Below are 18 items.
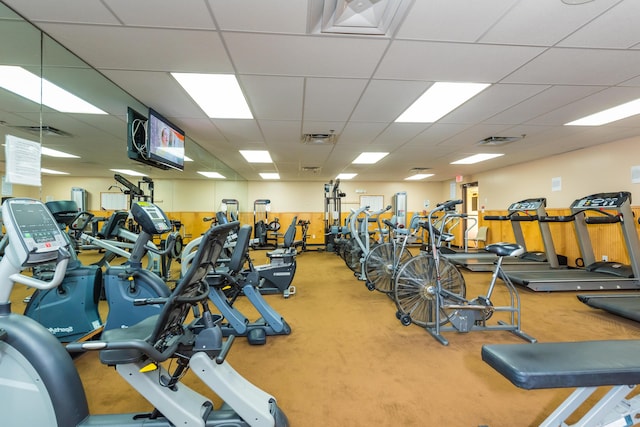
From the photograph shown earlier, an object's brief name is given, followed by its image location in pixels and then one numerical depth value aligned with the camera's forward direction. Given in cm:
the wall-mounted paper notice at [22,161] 174
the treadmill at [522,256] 517
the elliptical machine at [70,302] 227
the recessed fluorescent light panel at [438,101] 291
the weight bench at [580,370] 99
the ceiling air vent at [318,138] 461
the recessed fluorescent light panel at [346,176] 887
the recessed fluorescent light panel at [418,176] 888
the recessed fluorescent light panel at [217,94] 272
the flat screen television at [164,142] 339
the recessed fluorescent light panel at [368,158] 603
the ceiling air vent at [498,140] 474
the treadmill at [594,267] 396
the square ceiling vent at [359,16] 176
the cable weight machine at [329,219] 764
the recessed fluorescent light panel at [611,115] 343
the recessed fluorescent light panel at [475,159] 612
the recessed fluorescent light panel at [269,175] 856
